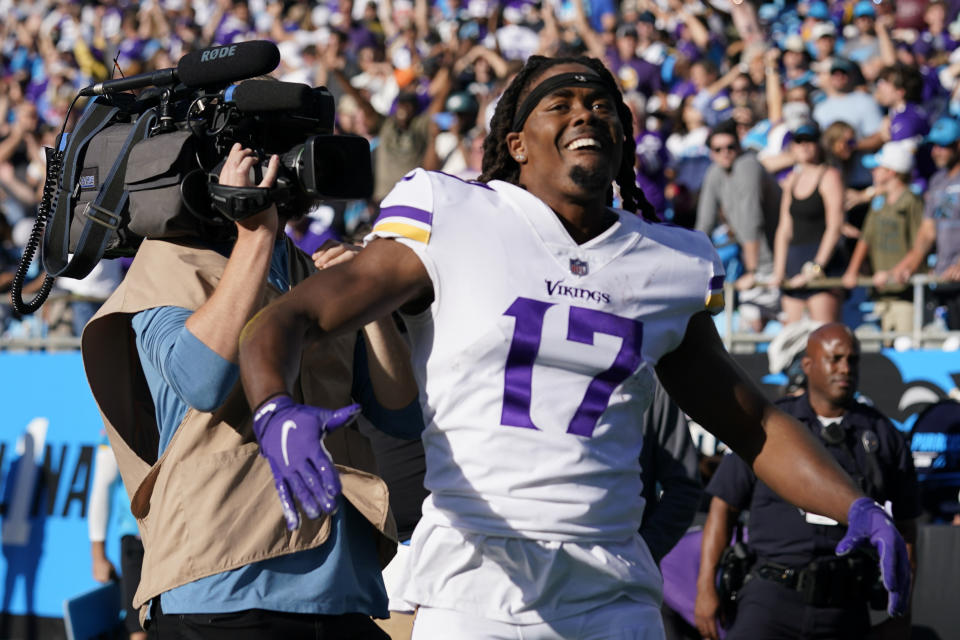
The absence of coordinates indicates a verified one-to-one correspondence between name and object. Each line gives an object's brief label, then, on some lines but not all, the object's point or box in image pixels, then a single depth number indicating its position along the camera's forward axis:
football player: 5.06
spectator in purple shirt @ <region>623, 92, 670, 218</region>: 17.69
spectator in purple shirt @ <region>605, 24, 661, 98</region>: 23.08
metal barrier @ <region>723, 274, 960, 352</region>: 14.55
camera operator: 5.29
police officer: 10.62
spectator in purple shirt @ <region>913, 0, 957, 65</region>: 22.11
